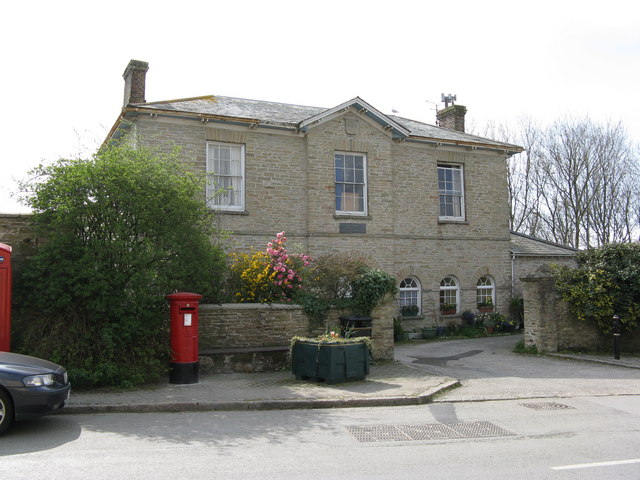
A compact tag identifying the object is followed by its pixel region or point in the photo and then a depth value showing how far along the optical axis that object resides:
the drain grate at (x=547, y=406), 9.26
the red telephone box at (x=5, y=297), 8.77
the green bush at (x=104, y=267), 9.43
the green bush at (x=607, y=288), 14.82
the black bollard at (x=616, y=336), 14.19
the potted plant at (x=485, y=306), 20.66
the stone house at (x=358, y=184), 16.64
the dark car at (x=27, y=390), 6.92
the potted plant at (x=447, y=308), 19.92
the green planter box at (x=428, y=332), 19.23
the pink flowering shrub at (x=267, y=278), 12.31
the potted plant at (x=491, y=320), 20.20
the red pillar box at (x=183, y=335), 9.96
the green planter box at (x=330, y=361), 10.43
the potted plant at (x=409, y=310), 19.23
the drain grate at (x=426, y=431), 7.23
